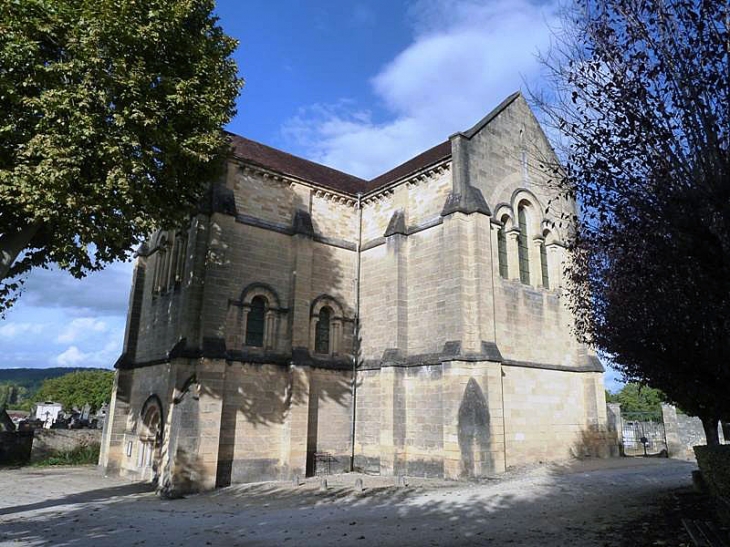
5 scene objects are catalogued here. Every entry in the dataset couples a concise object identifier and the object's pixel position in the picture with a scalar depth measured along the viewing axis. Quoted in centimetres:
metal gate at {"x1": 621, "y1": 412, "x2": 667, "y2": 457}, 2807
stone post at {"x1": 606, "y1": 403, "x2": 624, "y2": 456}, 1998
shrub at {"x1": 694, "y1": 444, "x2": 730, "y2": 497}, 936
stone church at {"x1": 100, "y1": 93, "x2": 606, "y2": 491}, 1605
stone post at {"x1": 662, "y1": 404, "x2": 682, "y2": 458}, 2095
